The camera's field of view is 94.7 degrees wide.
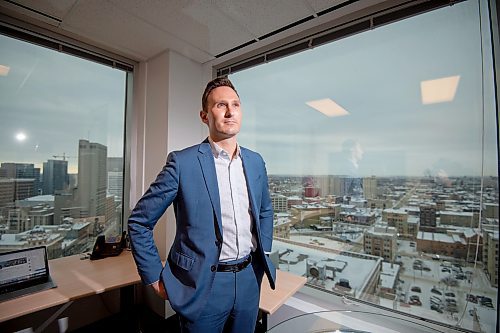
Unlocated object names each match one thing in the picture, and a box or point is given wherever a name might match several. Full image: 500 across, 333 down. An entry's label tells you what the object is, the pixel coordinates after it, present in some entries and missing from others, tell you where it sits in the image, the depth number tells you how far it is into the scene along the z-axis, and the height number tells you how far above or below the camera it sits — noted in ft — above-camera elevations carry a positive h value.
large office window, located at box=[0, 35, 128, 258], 5.99 +0.66
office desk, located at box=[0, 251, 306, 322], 4.17 -2.45
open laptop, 4.56 -2.15
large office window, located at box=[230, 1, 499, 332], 4.30 +0.13
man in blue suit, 3.27 -0.92
